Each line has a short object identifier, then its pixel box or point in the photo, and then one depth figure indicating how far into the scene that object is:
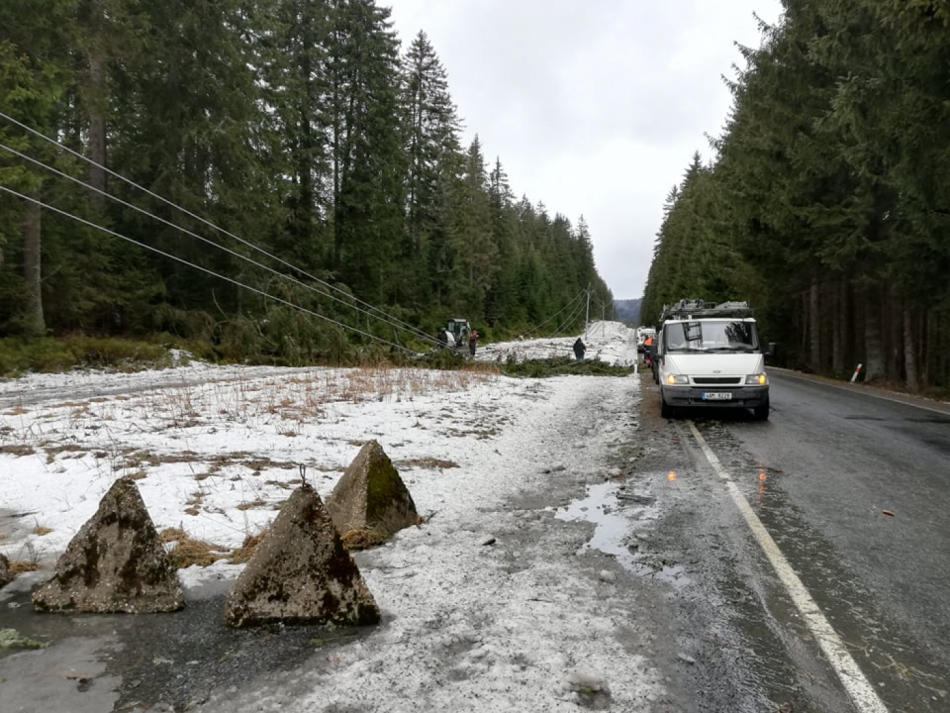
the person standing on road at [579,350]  31.85
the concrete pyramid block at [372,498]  5.11
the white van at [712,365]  11.47
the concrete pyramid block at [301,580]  3.50
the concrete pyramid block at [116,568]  3.64
